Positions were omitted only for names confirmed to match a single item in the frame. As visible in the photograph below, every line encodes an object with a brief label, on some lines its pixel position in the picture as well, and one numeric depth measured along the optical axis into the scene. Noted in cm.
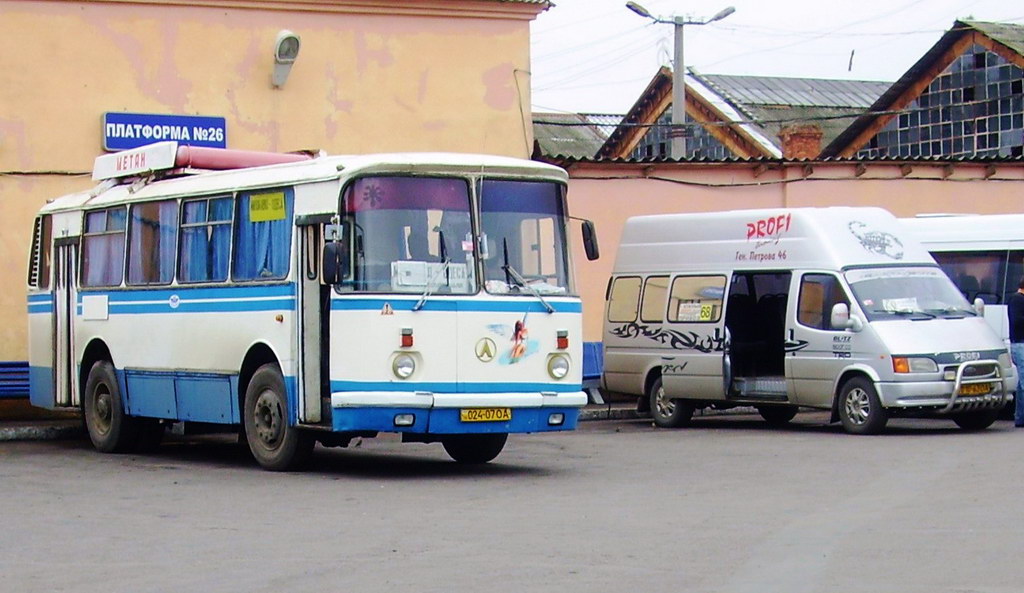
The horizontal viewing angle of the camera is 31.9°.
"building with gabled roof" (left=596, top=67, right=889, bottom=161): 5550
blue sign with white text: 2316
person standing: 2100
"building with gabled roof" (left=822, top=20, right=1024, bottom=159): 4400
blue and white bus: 1490
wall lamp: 2372
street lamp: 4084
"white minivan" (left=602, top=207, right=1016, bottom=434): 1969
